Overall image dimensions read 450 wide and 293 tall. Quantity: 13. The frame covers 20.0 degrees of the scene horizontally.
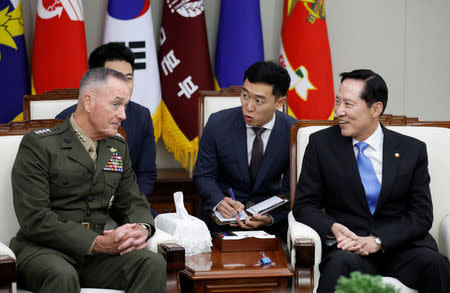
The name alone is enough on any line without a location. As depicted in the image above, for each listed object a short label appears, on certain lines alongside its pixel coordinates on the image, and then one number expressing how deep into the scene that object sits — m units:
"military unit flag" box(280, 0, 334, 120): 9.93
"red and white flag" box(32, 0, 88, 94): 9.17
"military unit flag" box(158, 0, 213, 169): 9.67
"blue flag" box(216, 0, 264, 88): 9.74
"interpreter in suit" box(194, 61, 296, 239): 6.74
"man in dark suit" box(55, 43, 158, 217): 7.08
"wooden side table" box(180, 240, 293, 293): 5.27
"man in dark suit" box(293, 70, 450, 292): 5.71
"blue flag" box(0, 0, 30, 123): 9.10
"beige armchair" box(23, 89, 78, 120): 7.24
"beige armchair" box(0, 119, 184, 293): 5.13
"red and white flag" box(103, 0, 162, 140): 9.41
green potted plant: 3.12
